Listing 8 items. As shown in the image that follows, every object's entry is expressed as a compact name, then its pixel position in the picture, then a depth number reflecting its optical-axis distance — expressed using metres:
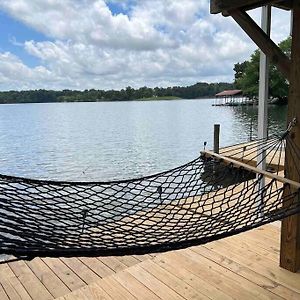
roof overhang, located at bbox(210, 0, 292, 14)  1.53
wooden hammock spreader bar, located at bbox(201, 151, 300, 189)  1.44
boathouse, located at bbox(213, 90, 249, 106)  34.88
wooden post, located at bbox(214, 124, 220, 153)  5.58
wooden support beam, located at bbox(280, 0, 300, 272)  1.51
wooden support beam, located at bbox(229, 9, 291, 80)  1.58
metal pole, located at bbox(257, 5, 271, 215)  2.30
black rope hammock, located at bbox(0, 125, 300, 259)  0.98
